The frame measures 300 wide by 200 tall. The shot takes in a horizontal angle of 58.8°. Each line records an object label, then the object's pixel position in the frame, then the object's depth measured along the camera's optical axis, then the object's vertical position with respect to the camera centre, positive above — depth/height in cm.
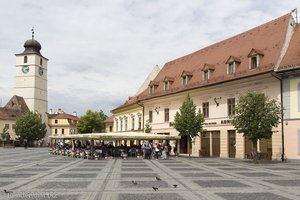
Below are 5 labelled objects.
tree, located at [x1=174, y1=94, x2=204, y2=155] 2332 +13
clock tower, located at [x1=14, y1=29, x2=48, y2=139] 6669 +1085
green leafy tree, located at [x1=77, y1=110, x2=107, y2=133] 5413 -42
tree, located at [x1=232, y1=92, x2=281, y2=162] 1769 +40
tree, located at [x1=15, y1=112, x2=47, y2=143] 5541 -137
